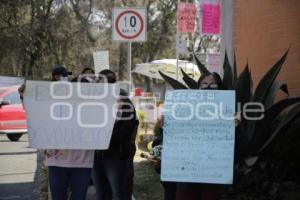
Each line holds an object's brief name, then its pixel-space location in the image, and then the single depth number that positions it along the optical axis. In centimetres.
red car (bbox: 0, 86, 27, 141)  1855
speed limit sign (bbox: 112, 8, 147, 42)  1002
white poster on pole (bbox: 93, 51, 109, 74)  1062
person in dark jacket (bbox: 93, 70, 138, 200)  624
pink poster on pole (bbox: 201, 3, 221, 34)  1344
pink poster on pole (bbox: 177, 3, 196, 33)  1800
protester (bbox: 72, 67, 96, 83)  625
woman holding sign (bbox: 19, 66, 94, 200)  572
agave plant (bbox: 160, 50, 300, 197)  673
